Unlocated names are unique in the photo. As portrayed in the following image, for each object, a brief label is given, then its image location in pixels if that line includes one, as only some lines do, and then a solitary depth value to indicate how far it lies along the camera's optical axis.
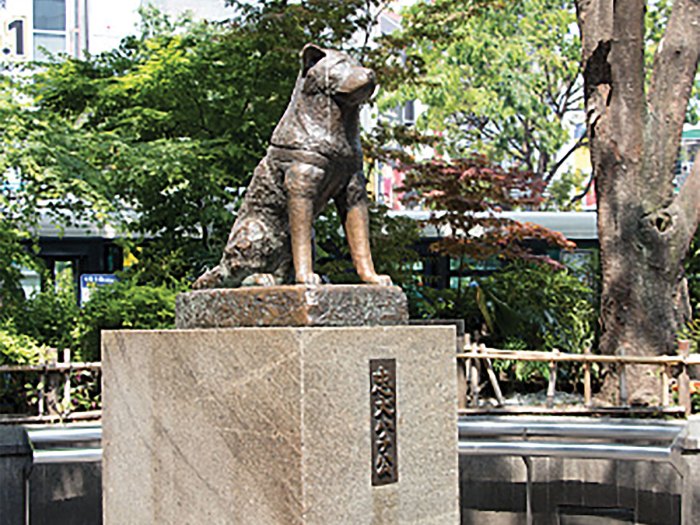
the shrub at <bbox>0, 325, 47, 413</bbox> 11.74
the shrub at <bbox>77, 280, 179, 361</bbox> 12.54
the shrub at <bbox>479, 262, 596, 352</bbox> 15.11
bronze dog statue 4.36
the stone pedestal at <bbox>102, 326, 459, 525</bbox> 3.82
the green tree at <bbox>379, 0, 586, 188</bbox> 27.72
